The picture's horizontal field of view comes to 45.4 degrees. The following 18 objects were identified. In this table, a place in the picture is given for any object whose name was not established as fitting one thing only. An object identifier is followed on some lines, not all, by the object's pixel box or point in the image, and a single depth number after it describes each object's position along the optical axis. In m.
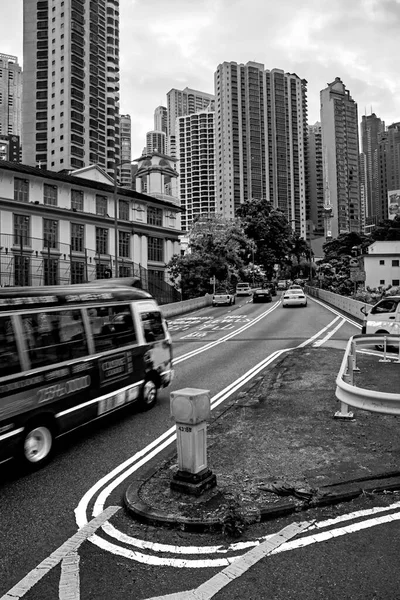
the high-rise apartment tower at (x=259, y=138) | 162.25
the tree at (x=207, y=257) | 51.62
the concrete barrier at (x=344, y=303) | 28.42
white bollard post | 5.08
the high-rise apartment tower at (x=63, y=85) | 99.75
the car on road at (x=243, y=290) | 58.47
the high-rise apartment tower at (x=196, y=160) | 181.75
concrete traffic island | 4.81
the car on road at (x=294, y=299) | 37.91
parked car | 15.55
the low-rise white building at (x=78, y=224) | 40.59
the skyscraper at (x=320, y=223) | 194.75
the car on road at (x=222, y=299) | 45.28
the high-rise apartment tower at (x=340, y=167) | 187.50
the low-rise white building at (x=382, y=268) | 69.19
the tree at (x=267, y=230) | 77.75
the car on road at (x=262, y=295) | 46.16
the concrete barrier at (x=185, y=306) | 36.38
